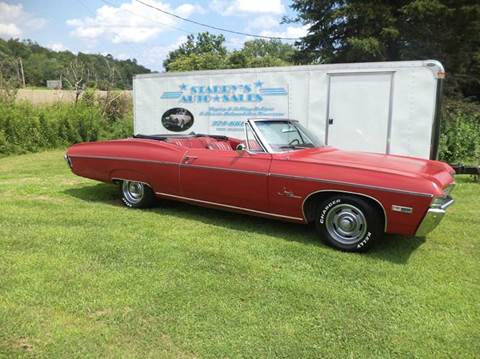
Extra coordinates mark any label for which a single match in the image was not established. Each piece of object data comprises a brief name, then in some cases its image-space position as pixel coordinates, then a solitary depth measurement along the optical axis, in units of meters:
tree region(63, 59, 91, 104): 21.00
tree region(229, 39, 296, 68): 90.09
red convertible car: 4.40
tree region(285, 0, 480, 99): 18.89
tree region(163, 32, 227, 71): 48.44
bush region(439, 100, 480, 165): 10.70
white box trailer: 7.94
